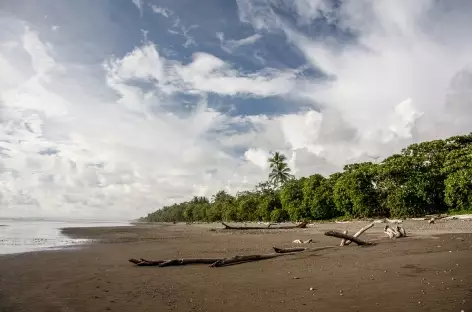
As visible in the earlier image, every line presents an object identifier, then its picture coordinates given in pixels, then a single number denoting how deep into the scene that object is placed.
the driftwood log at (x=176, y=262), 13.17
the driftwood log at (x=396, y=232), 18.41
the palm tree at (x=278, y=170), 85.62
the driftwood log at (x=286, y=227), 39.22
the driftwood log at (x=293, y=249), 14.55
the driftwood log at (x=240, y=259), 12.70
